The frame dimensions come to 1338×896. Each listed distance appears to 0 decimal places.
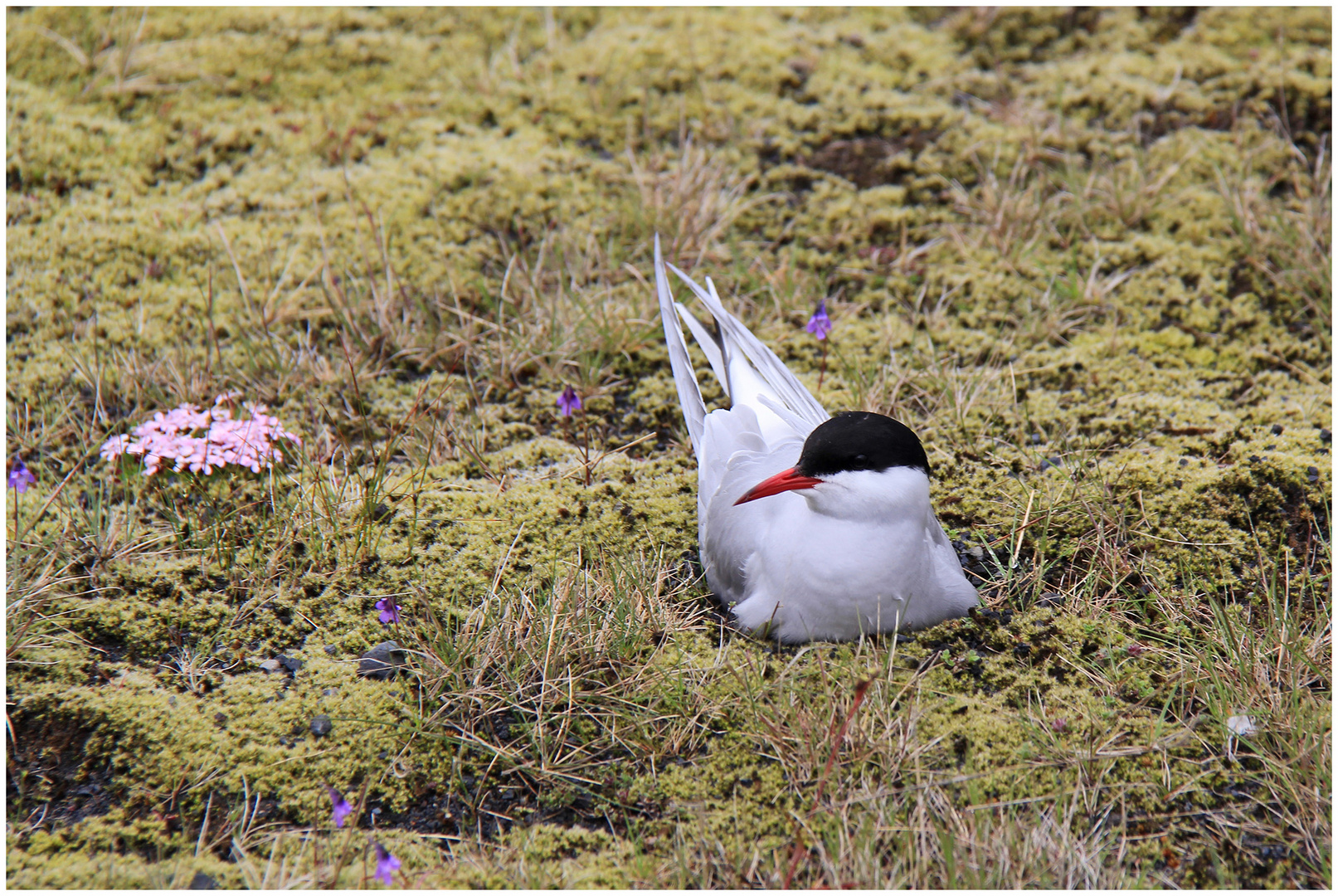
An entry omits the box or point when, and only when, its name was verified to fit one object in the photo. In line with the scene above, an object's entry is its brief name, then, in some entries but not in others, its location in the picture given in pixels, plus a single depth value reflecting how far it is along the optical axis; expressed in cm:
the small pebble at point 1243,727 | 538
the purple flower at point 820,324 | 768
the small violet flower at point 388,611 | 593
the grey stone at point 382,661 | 586
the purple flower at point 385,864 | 465
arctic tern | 564
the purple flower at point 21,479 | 682
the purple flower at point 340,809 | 486
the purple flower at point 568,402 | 743
